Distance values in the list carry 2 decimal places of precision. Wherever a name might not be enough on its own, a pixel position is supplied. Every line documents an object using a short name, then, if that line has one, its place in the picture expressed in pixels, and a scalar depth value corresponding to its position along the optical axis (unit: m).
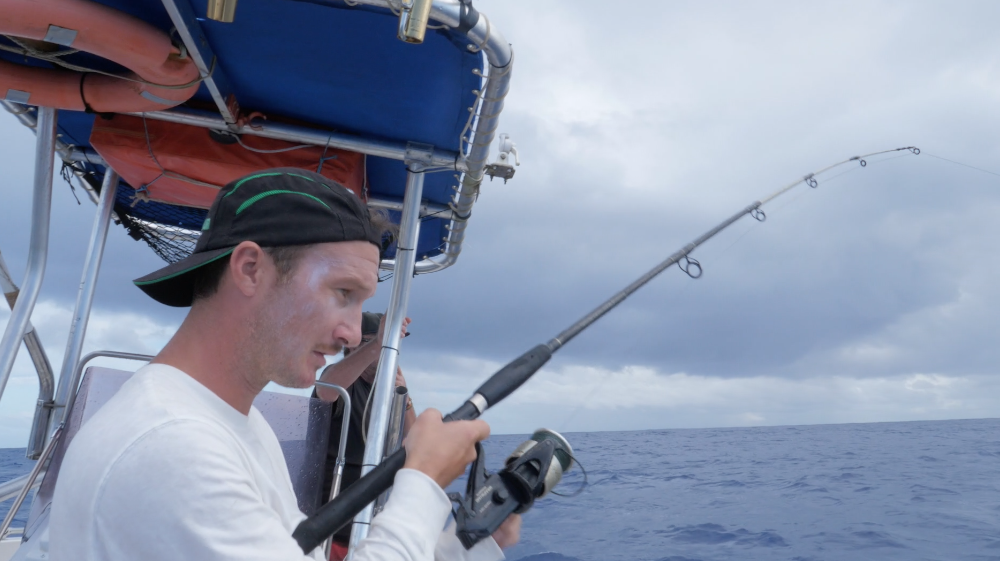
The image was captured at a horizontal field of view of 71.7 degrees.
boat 2.40
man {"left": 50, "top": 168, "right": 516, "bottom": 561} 0.93
